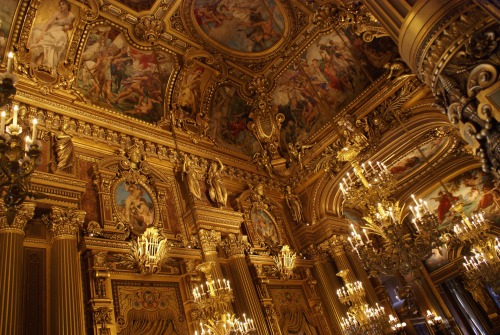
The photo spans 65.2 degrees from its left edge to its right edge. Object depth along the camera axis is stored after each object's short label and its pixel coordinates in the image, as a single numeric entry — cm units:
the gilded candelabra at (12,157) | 380
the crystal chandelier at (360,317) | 851
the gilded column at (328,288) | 1110
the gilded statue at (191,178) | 1000
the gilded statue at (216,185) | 1055
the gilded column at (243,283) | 909
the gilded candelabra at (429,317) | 1514
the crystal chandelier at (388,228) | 716
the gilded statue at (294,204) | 1310
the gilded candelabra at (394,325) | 959
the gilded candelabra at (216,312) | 709
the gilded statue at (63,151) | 761
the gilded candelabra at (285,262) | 1089
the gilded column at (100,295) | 665
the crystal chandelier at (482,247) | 1095
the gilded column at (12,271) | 548
